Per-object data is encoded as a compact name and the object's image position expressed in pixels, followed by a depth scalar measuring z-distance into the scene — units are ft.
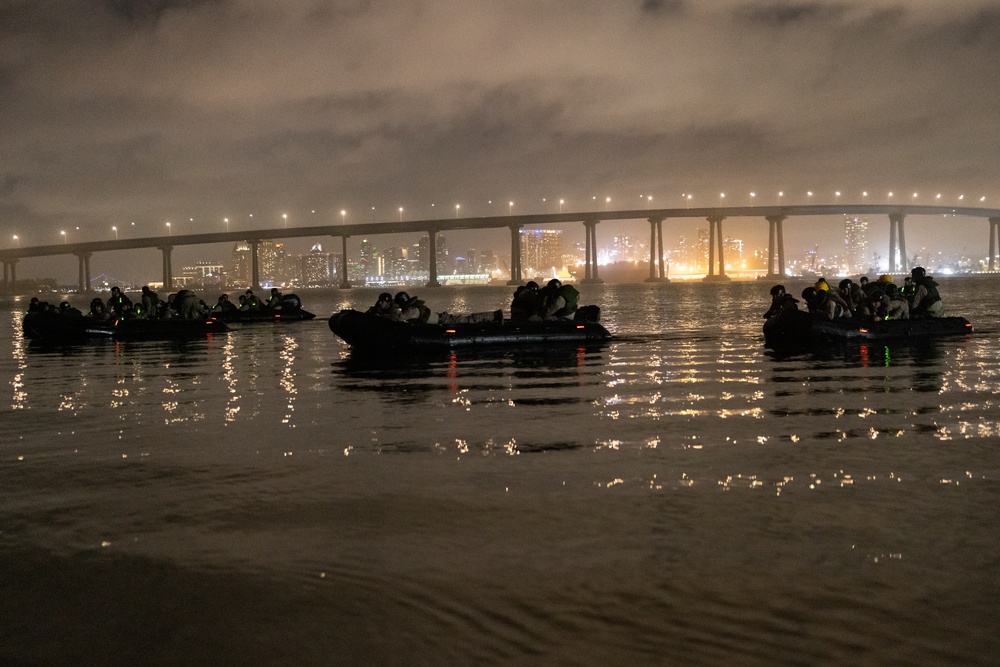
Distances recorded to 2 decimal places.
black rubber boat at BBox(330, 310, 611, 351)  70.23
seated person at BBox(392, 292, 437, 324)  71.82
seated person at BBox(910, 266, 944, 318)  77.66
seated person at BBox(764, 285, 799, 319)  78.15
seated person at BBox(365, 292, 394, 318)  71.61
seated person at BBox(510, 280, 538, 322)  77.97
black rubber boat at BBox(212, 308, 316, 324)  132.57
